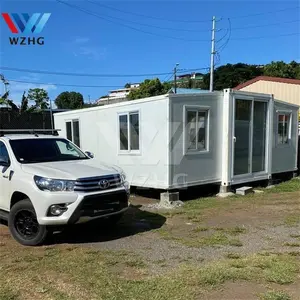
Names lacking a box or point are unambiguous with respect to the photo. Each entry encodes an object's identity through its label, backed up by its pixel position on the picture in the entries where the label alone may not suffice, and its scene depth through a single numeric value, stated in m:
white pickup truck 5.77
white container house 9.64
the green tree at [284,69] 52.12
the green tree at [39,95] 46.84
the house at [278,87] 26.22
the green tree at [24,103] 27.04
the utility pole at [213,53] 37.93
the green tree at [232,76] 60.03
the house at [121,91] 104.88
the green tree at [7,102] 25.92
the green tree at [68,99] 76.11
